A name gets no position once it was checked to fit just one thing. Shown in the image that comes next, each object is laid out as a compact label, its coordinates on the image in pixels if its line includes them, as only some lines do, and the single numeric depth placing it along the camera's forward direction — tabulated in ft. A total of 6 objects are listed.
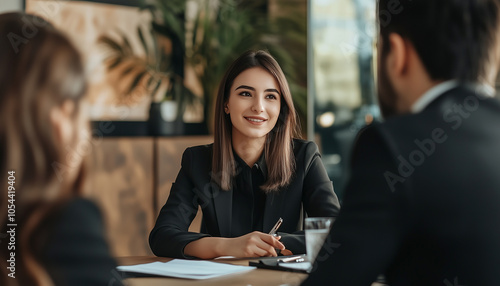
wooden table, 4.89
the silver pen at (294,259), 5.80
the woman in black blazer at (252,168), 7.82
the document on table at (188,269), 5.18
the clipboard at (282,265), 5.34
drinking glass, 5.12
